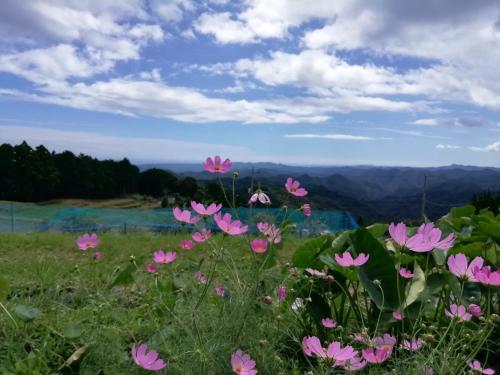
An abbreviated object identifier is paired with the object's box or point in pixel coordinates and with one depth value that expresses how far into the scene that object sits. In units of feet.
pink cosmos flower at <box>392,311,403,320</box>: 4.97
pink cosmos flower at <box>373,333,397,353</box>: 4.12
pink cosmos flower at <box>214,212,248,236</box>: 4.28
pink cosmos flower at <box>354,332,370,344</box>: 4.06
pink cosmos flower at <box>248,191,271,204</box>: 4.48
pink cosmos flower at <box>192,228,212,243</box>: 4.89
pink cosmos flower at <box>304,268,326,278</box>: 5.06
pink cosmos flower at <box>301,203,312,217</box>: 4.61
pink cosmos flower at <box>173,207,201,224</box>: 4.67
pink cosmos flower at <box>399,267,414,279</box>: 5.18
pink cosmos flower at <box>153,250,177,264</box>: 5.50
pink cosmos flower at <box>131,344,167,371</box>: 3.62
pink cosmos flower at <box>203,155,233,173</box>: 4.72
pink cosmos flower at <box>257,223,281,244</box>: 4.81
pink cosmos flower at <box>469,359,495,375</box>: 3.62
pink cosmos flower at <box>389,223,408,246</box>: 3.78
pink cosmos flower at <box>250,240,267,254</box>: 4.61
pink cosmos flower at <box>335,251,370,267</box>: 4.21
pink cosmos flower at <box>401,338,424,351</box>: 3.99
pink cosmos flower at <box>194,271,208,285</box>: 5.67
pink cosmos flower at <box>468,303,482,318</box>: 4.09
